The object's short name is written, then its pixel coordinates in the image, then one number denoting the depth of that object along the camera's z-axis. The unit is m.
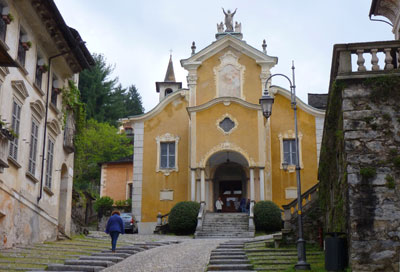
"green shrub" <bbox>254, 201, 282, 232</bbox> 31.47
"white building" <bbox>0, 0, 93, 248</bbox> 18.69
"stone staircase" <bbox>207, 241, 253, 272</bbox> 16.00
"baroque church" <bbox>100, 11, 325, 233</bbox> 35.91
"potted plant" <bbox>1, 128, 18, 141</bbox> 17.12
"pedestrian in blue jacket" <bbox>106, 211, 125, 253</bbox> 19.70
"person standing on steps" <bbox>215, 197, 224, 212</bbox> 36.00
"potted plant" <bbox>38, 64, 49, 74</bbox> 22.77
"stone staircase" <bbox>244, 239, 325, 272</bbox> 15.60
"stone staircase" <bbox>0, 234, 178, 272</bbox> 15.79
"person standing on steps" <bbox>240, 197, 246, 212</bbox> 35.53
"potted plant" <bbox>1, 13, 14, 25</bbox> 18.53
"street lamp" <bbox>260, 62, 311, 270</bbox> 14.89
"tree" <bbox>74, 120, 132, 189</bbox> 50.75
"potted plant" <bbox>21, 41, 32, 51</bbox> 20.64
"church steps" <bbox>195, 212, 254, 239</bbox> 30.41
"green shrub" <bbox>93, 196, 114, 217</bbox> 43.12
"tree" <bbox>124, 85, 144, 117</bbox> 70.36
